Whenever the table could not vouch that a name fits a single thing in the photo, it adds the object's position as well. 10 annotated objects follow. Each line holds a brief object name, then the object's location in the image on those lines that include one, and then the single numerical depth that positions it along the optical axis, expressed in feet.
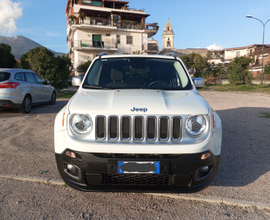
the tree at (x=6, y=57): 105.45
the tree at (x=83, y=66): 118.99
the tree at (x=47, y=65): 49.16
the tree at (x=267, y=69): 80.18
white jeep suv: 8.09
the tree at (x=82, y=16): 121.12
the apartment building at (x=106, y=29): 126.82
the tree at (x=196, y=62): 108.58
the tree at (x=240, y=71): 71.97
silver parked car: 25.81
